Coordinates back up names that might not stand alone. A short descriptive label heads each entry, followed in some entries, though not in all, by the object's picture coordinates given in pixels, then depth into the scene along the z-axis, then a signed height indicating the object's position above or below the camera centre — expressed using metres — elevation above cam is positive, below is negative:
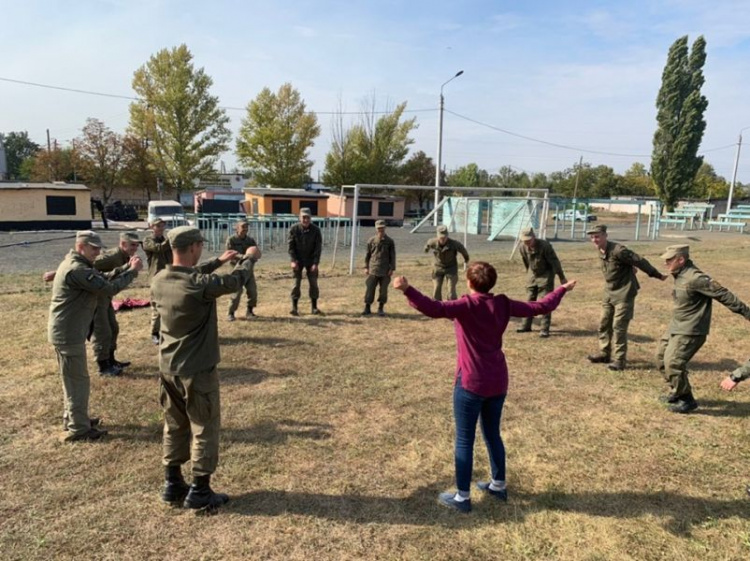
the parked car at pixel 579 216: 47.36 +0.02
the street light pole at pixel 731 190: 45.91 +3.00
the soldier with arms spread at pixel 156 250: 6.69 -0.65
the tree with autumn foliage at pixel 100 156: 43.59 +4.08
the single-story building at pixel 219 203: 35.44 +0.08
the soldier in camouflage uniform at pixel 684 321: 4.93 -1.03
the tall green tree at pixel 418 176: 53.16 +4.18
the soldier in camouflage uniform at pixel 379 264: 8.97 -1.00
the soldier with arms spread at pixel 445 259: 9.09 -0.91
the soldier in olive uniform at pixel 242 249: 8.22 -0.75
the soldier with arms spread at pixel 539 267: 7.60 -0.81
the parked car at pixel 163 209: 31.30 -0.40
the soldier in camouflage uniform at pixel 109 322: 5.31 -1.46
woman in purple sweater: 3.24 -0.91
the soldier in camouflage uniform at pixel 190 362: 3.22 -1.06
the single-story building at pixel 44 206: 26.36 -0.41
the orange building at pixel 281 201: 33.62 +0.43
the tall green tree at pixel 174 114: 42.78 +7.92
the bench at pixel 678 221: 38.50 -0.08
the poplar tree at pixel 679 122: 42.81 +8.75
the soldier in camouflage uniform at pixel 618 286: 6.21 -0.89
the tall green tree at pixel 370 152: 48.84 +5.83
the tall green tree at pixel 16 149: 78.56 +8.48
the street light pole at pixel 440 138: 33.44 +5.30
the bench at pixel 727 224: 36.12 -0.21
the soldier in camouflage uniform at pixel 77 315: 4.21 -1.01
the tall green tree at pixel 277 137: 44.56 +6.37
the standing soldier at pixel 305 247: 8.70 -0.71
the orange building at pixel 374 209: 37.97 +0.10
